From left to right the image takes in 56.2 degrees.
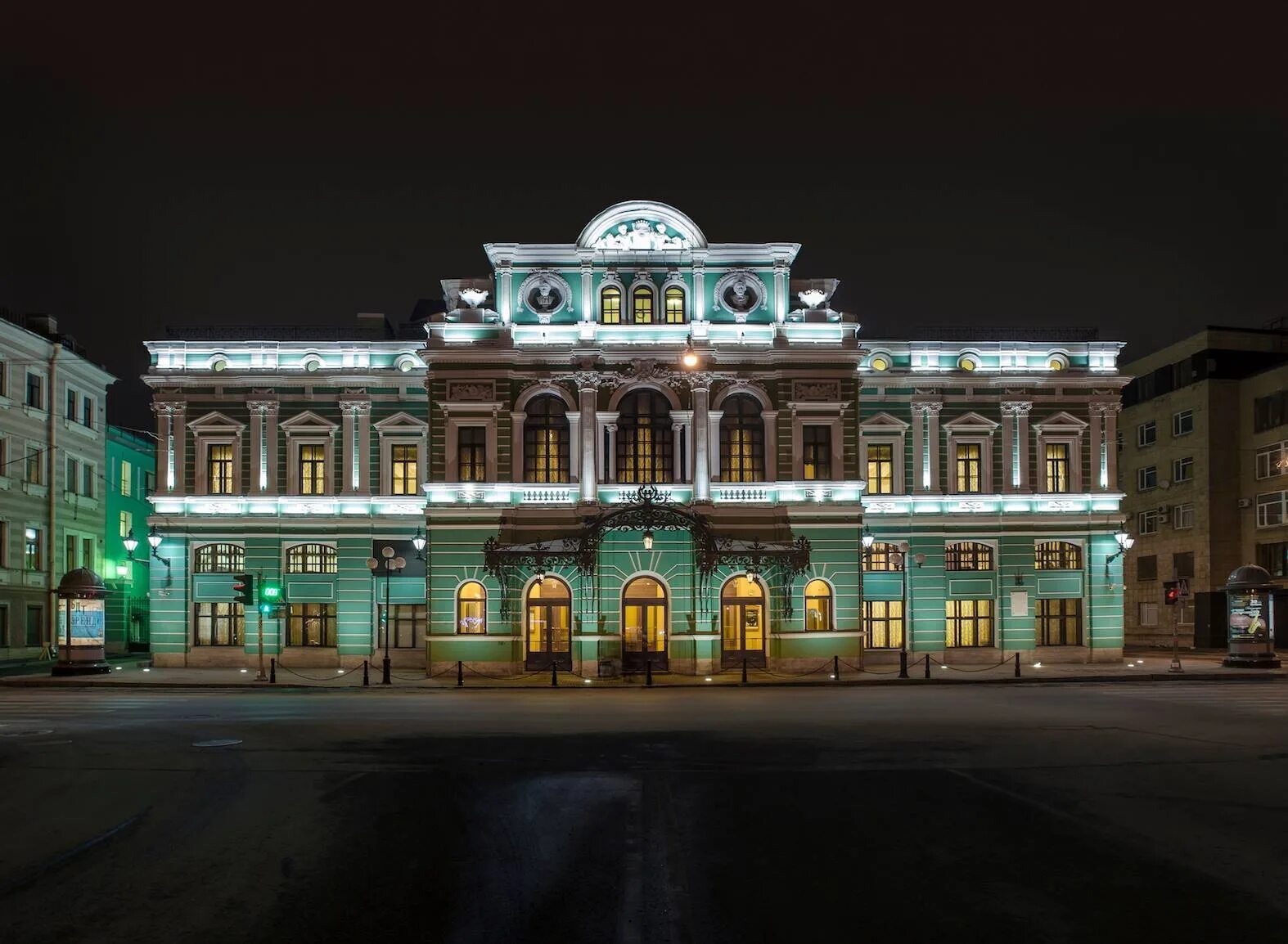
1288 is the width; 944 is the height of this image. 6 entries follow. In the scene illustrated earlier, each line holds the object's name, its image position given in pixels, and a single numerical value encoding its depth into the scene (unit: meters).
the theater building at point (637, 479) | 41.41
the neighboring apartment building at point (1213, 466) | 59.16
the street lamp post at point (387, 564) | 41.25
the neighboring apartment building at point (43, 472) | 49.28
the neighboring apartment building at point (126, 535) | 59.38
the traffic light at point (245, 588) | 40.69
